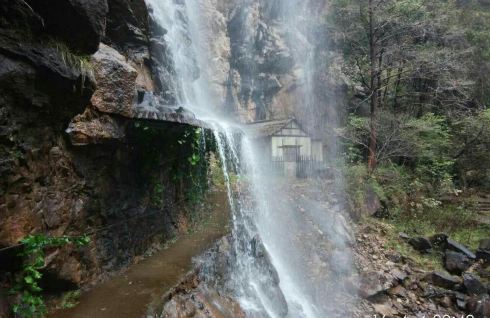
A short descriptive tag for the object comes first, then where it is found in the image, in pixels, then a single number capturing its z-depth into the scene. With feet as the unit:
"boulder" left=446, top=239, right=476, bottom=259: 35.14
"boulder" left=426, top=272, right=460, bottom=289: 31.27
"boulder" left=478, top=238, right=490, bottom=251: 36.14
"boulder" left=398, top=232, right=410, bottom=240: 38.97
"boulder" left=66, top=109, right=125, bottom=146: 15.25
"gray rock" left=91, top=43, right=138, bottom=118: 16.25
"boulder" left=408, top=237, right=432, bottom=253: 37.05
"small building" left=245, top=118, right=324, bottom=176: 63.62
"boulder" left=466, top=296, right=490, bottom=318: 27.14
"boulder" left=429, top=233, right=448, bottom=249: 37.32
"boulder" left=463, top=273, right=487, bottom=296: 29.86
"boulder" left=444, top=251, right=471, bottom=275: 33.65
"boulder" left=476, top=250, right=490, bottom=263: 34.40
